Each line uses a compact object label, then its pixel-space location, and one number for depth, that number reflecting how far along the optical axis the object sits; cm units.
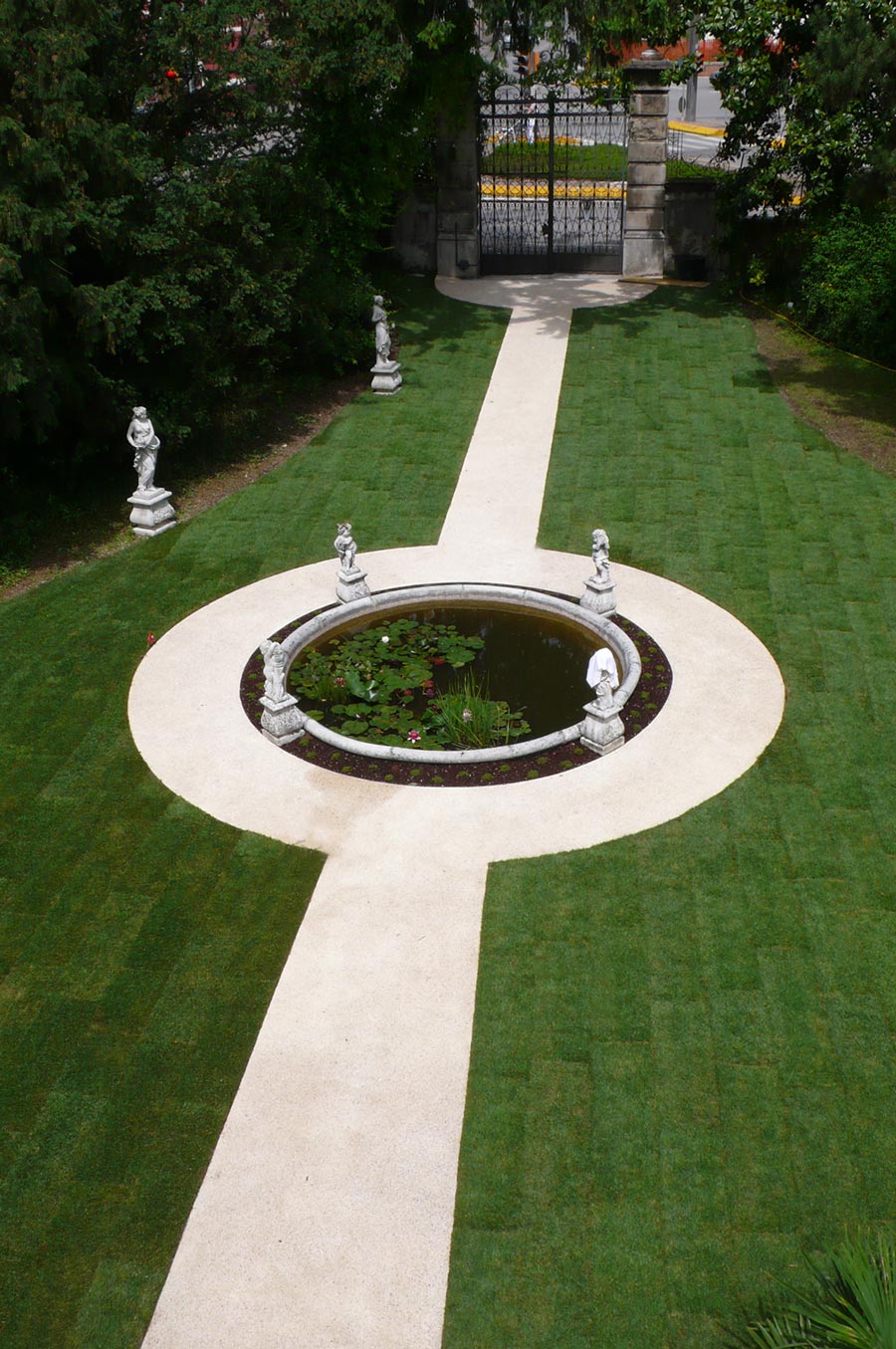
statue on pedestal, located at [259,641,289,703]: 1280
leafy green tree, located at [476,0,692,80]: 2355
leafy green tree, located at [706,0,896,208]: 1934
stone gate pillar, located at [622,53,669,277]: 2661
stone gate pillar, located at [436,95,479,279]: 2719
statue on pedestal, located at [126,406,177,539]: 1770
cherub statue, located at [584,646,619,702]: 1215
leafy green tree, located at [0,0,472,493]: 1560
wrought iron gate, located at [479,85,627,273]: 2806
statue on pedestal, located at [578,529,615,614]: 1480
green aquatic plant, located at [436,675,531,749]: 1267
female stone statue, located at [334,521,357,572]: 1508
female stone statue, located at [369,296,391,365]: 2248
